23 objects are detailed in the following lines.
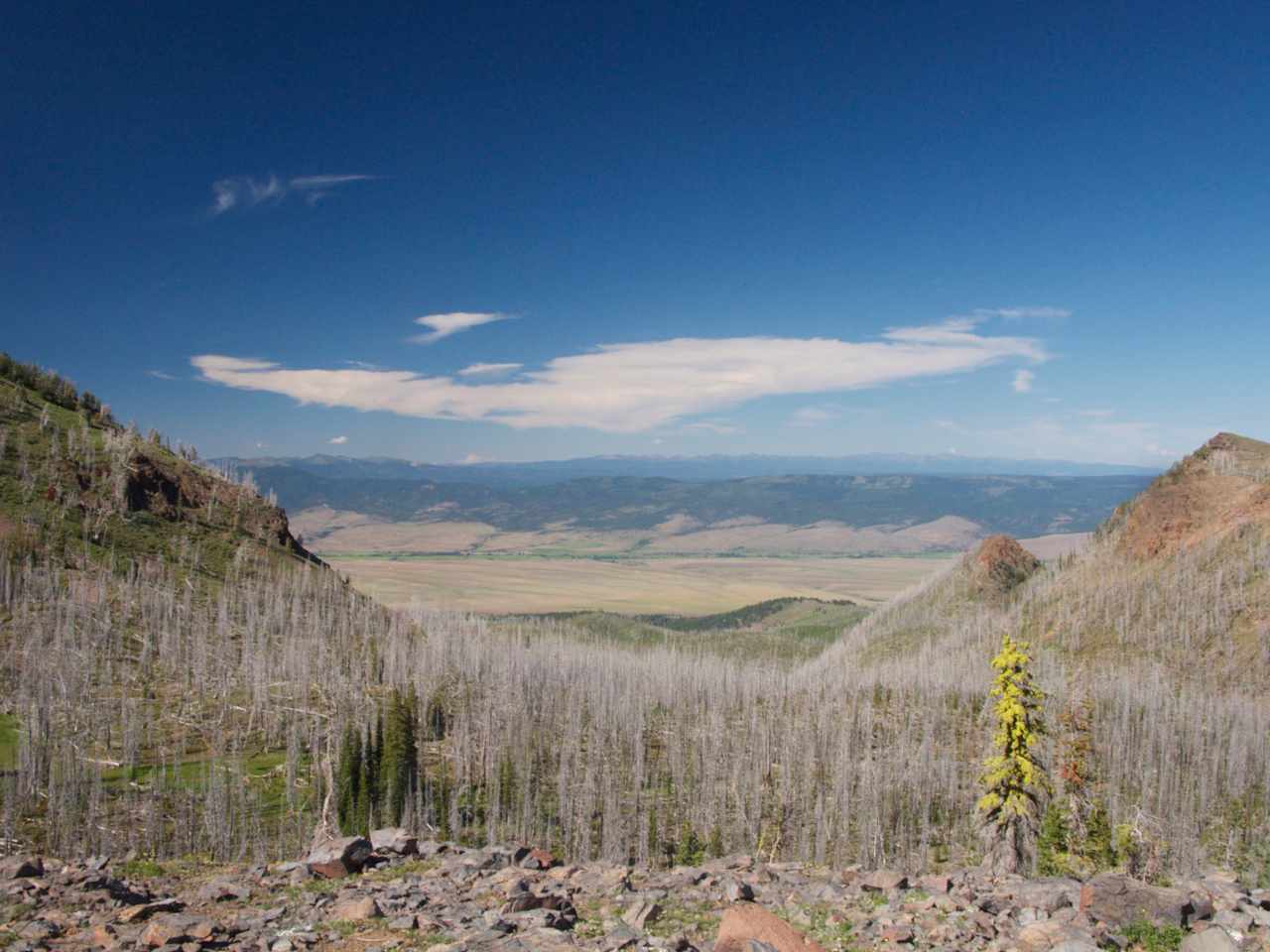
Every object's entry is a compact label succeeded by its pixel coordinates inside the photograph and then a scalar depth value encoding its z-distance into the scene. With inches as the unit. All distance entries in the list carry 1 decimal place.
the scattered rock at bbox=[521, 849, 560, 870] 1193.7
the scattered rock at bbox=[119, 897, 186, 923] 859.5
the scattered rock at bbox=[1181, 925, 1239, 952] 734.5
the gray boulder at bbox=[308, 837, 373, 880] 1128.2
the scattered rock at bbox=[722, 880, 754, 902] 1073.3
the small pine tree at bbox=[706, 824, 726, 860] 2662.4
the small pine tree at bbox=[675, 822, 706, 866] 2518.5
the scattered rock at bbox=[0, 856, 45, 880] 982.4
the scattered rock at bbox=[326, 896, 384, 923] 902.4
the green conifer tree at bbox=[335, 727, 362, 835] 2464.3
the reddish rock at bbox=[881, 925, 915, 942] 853.8
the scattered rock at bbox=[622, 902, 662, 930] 917.8
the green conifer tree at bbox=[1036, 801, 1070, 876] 1910.7
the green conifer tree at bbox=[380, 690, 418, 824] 2615.7
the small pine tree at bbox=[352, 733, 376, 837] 2461.9
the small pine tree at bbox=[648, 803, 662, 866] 2618.1
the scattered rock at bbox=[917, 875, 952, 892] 1055.6
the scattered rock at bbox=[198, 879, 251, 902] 985.5
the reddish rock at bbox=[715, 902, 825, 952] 759.7
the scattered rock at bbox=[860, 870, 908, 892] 1079.0
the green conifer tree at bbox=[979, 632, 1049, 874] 1619.1
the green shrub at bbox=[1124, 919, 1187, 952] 772.6
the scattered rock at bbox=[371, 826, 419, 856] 1264.8
